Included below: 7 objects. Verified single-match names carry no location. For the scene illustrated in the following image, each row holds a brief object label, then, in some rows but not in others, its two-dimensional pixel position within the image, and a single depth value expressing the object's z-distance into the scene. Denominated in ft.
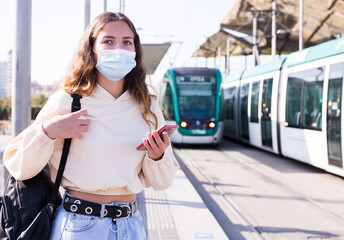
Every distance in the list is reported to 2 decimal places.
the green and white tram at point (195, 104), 46.70
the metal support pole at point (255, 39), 87.85
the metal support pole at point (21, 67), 9.36
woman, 5.44
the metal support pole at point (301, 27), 63.45
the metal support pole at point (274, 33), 74.69
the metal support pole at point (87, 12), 21.85
